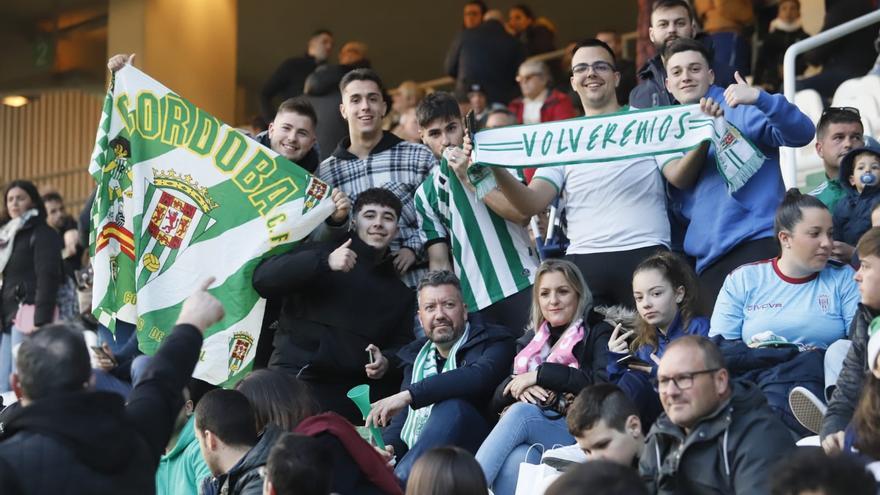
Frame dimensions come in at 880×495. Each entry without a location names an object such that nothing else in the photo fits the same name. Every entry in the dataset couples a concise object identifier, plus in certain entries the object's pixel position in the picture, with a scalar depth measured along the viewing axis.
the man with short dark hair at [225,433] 11.26
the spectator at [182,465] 13.28
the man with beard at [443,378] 13.10
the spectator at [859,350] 10.39
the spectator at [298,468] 9.43
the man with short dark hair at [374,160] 15.38
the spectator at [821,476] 7.65
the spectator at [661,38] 14.91
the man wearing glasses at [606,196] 13.90
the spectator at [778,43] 25.61
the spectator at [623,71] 24.45
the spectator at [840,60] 20.91
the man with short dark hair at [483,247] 14.87
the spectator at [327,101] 20.77
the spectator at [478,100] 26.50
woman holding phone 12.42
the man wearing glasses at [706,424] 9.87
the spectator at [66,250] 23.27
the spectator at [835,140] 14.59
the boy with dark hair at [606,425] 10.92
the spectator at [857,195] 14.00
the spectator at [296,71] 28.03
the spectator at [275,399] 12.03
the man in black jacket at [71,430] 8.52
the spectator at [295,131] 15.57
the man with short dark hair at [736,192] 13.27
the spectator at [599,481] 7.14
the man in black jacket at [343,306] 14.41
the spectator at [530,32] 32.50
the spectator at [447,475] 9.53
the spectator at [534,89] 25.62
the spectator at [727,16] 25.45
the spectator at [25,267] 22.07
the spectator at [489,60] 27.25
